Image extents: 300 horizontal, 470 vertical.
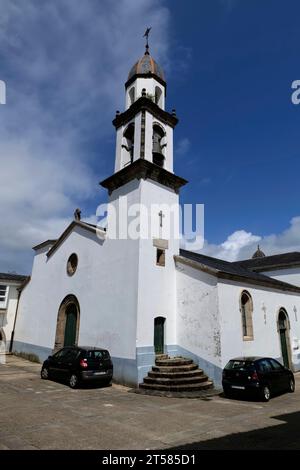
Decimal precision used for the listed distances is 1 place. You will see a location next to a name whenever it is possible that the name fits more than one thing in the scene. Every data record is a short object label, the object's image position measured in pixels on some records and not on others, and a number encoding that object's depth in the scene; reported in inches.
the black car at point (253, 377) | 414.9
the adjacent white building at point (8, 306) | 893.8
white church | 531.5
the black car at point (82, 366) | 468.4
